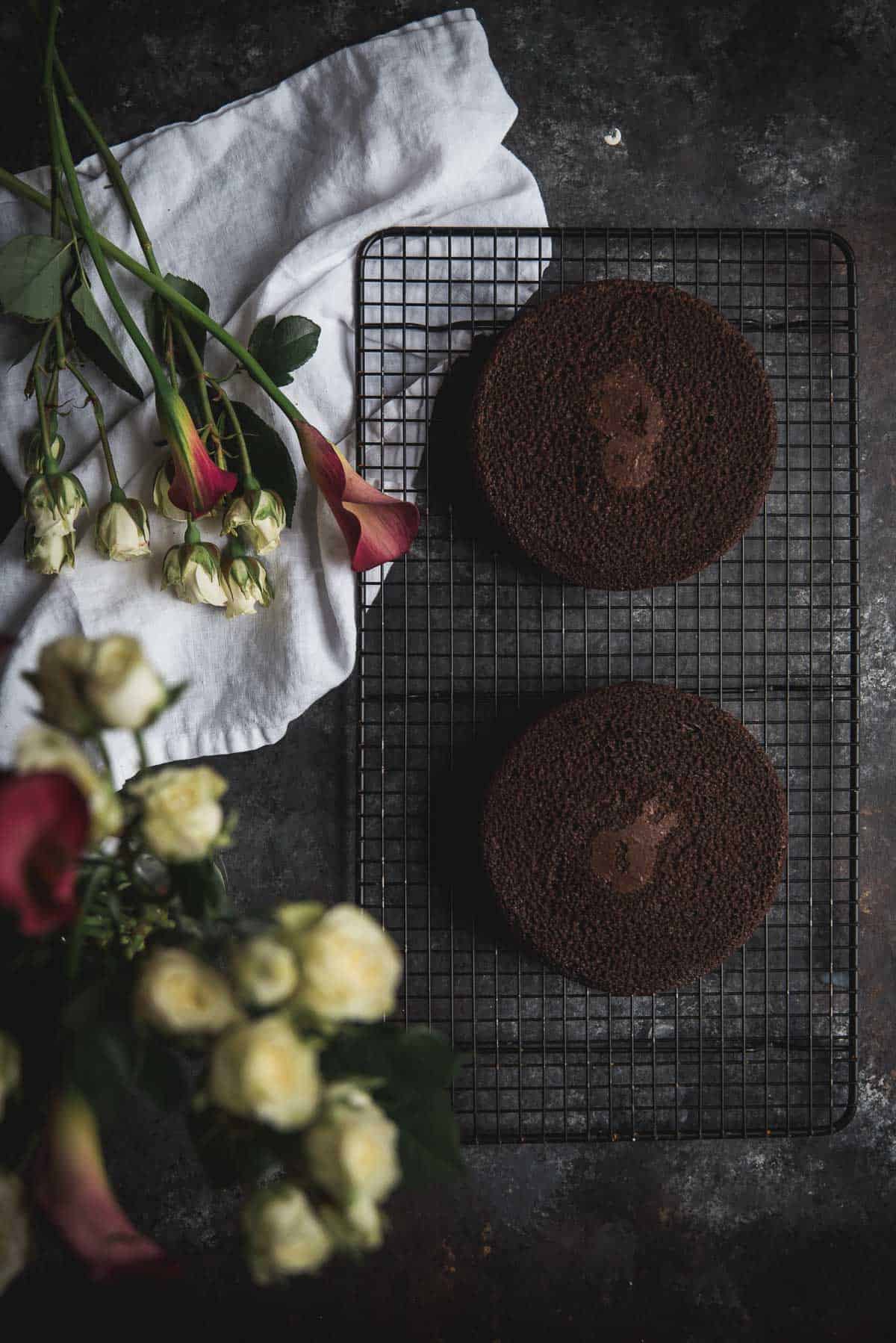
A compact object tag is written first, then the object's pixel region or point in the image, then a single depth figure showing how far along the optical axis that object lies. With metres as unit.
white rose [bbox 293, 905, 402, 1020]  0.44
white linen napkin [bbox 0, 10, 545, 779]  1.05
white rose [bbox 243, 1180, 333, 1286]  0.44
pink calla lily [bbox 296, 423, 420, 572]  0.98
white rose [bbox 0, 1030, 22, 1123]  0.44
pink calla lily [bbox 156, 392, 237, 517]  0.94
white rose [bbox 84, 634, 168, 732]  0.46
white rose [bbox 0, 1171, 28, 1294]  0.43
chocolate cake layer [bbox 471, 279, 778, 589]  1.04
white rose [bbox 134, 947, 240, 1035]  0.44
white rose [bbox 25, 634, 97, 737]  0.48
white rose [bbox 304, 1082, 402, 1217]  0.43
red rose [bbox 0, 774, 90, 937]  0.40
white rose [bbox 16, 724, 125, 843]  0.44
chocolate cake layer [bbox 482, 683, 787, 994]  1.05
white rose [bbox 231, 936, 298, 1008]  0.44
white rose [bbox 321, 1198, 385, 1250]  0.45
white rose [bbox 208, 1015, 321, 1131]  0.42
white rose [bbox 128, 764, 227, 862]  0.48
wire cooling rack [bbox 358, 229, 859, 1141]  1.11
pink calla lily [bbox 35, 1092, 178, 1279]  0.45
